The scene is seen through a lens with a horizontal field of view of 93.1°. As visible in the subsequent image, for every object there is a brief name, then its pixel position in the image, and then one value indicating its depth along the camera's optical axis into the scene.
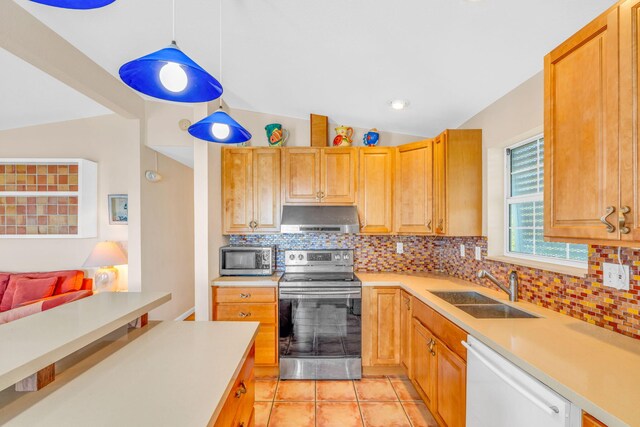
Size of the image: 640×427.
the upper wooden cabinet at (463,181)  2.54
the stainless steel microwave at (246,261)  2.99
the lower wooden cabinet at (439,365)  1.69
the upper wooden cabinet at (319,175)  3.07
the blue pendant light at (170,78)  1.02
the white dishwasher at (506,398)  1.05
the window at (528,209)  1.96
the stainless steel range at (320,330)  2.72
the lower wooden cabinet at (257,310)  2.74
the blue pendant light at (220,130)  1.56
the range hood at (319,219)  2.90
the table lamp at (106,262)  3.32
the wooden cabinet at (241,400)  1.05
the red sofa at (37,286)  3.20
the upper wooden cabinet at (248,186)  3.06
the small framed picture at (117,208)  3.63
